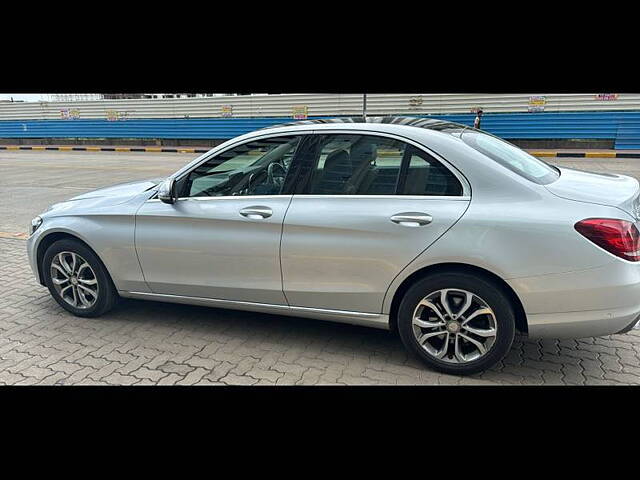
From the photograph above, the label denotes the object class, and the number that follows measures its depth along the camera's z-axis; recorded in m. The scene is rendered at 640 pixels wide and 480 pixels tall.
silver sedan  2.51
